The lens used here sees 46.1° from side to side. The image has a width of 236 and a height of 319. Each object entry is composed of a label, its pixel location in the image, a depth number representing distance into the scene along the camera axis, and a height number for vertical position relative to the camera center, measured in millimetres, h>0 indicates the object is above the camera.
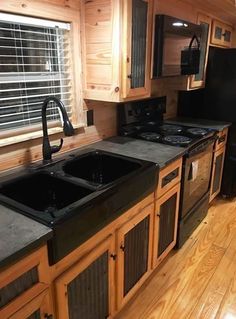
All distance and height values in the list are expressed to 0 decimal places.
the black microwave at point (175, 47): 1961 +174
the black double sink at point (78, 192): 1104 -590
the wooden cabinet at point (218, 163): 2805 -938
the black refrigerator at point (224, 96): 2914 -269
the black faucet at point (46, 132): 1449 -316
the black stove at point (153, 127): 2283 -505
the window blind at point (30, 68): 1518 +10
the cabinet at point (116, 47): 1661 +140
